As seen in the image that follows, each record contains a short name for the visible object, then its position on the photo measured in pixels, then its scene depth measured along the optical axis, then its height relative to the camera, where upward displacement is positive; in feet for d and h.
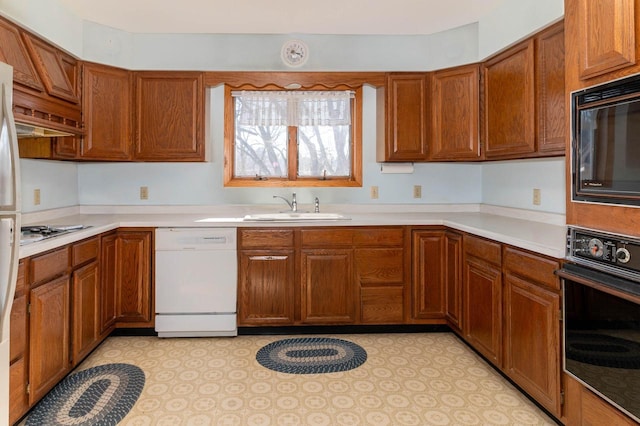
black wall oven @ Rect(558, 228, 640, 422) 4.68 -1.37
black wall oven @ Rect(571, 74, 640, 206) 4.72 +0.81
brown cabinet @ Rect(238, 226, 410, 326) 9.96 -1.67
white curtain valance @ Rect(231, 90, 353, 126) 11.71 +2.95
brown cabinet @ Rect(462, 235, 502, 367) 7.71 -1.83
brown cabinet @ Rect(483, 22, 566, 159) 7.61 +2.27
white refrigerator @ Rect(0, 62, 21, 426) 4.94 -0.14
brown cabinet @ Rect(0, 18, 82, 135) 7.10 +2.59
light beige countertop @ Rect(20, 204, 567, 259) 7.06 -0.27
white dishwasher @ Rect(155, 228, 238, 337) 9.78 -1.74
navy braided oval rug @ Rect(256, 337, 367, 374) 8.36 -3.25
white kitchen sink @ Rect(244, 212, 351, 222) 10.30 -0.21
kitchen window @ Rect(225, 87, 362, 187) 11.73 +2.12
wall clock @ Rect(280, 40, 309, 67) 10.81 +4.15
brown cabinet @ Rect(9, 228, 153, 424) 6.18 -1.83
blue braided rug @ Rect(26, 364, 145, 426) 6.50 -3.31
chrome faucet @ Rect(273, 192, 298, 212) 11.35 +0.15
